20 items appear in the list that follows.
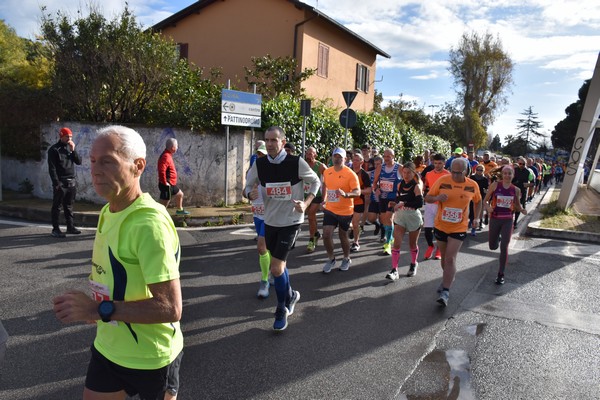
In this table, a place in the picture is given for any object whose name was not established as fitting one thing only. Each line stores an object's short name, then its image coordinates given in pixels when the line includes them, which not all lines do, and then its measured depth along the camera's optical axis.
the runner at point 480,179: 10.91
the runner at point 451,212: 5.73
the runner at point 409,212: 6.93
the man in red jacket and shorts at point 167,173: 9.28
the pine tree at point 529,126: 108.84
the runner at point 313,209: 8.43
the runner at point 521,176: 12.34
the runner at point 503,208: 6.86
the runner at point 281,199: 4.67
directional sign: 11.59
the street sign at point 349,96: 13.22
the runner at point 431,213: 8.25
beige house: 21.30
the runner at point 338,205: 6.88
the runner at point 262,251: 5.67
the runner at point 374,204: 9.52
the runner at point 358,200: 8.33
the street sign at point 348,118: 13.40
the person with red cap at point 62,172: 8.15
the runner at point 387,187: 8.42
